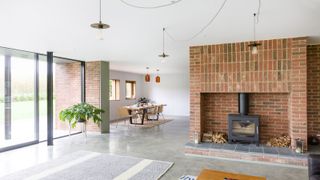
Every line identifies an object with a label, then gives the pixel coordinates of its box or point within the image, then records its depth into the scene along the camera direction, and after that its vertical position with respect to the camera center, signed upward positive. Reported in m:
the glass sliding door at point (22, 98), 5.26 -0.16
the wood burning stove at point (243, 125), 4.63 -0.74
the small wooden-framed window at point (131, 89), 11.72 +0.09
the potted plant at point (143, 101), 10.66 -0.48
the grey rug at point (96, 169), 3.50 -1.34
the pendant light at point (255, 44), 3.07 +0.70
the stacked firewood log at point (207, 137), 5.00 -1.05
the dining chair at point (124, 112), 8.36 -0.78
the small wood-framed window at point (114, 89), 10.38 +0.11
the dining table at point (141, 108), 8.34 -0.66
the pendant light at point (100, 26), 2.19 +0.65
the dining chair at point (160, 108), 9.65 -0.75
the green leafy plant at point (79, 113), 6.06 -0.61
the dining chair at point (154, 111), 9.40 -0.85
